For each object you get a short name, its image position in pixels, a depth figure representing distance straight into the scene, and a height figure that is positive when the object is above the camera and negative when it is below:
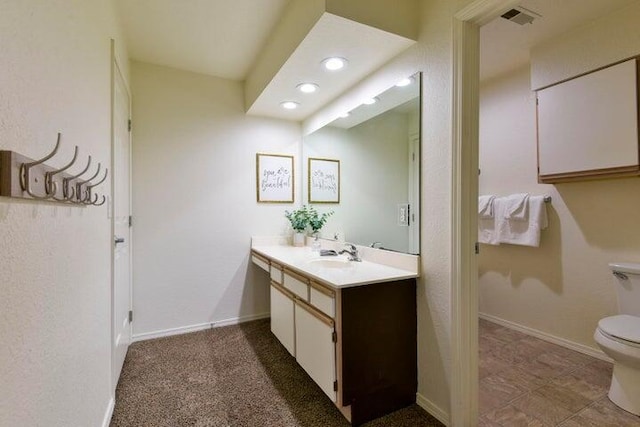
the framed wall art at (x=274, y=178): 3.21 +0.40
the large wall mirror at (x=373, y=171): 1.97 +0.38
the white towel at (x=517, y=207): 2.71 +0.06
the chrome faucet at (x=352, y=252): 2.30 -0.30
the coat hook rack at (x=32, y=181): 0.64 +0.09
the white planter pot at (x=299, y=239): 3.18 -0.26
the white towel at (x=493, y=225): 2.93 -0.11
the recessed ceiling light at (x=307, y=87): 2.43 +1.05
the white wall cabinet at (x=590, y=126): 2.06 +0.66
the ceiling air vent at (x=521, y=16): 2.05 +1.39
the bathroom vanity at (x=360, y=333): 1.58 -0.67
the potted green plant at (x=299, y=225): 3.19 -0.11
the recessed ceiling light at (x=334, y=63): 2.02 +1.04
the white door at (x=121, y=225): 1.95 -0.07
